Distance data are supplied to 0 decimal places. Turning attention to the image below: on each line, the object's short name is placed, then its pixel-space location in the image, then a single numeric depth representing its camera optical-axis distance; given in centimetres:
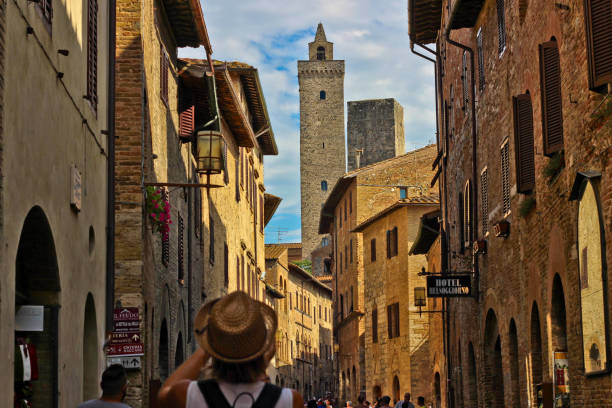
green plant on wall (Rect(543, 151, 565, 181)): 1292
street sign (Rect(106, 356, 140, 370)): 1469
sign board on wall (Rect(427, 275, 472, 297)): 2009
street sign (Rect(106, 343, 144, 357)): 1443
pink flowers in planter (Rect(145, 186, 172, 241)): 1622
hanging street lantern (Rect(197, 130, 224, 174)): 1630
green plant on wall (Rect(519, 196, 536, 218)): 1500
